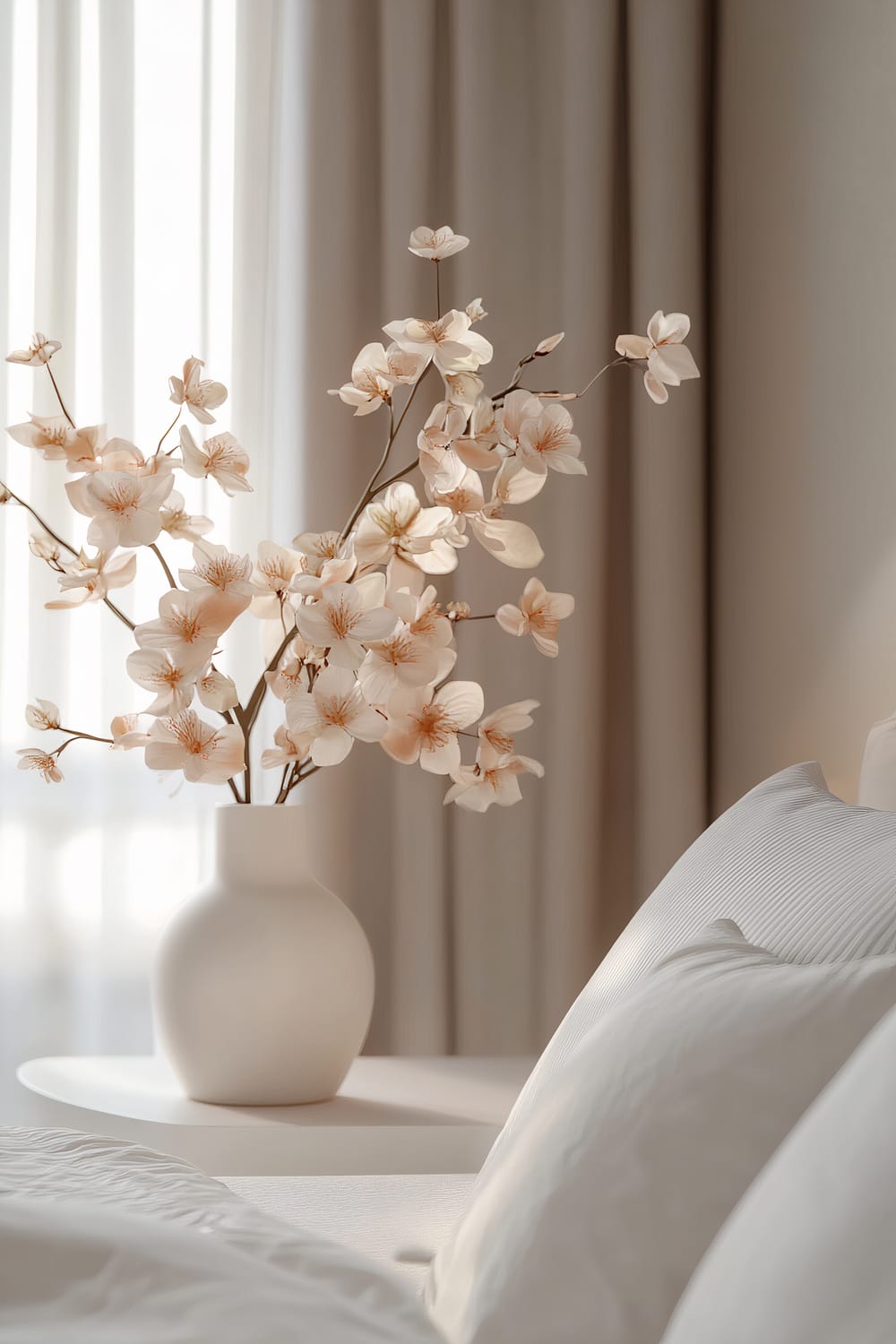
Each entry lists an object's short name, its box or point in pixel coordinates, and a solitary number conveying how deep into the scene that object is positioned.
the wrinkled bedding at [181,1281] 1.53
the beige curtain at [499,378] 3.09
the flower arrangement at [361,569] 2.50
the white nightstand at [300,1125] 2.53
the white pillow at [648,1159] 1.60
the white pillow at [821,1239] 1.02
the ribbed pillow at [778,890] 2.08
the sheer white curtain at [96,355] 3.11
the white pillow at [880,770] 2.41
